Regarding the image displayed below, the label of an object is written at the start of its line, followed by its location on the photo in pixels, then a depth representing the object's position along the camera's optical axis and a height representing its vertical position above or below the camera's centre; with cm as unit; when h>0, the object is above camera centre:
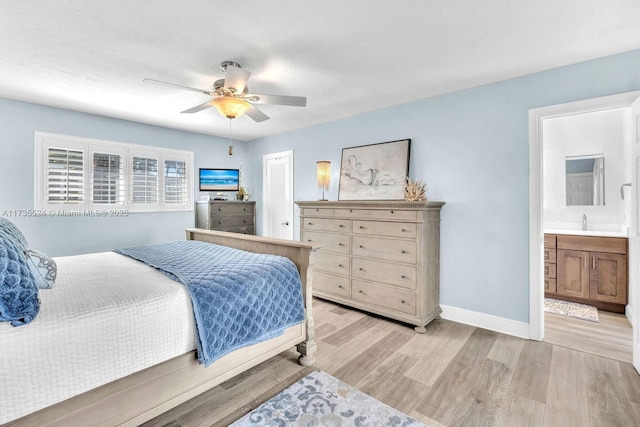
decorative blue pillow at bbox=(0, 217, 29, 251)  173 -11
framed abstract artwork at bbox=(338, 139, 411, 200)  367 +58
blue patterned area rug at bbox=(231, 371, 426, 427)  174 -120
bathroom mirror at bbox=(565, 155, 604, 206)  383 +47
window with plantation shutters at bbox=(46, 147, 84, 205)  381 +50
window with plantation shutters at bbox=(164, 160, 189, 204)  487 +54
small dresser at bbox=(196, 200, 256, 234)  489 -2
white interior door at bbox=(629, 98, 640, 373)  221 -8
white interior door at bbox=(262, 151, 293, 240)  511 +36
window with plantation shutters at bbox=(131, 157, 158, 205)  453 +52
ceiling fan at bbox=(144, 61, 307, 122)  240 +102
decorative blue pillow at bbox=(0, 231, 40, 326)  125 -34
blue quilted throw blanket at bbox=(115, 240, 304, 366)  176 -53
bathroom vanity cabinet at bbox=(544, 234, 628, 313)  334 -65
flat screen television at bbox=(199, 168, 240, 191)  530 +65
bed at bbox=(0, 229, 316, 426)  127 -69
